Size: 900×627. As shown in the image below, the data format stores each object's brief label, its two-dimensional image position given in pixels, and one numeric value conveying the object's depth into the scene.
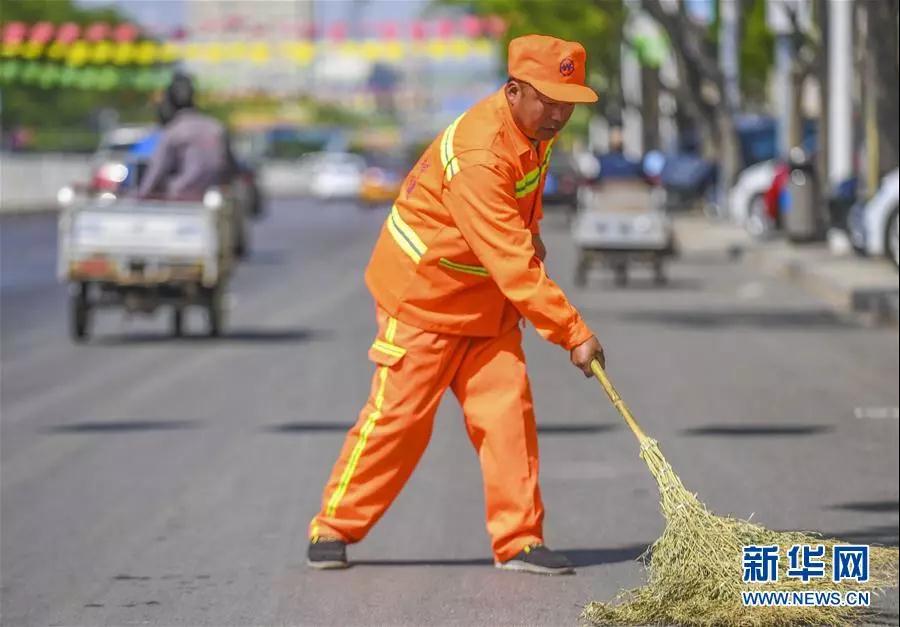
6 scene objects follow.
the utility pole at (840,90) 32.41
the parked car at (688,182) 49.38
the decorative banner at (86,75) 67.56
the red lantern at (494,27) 64.05
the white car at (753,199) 36.19
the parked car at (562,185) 51.76
